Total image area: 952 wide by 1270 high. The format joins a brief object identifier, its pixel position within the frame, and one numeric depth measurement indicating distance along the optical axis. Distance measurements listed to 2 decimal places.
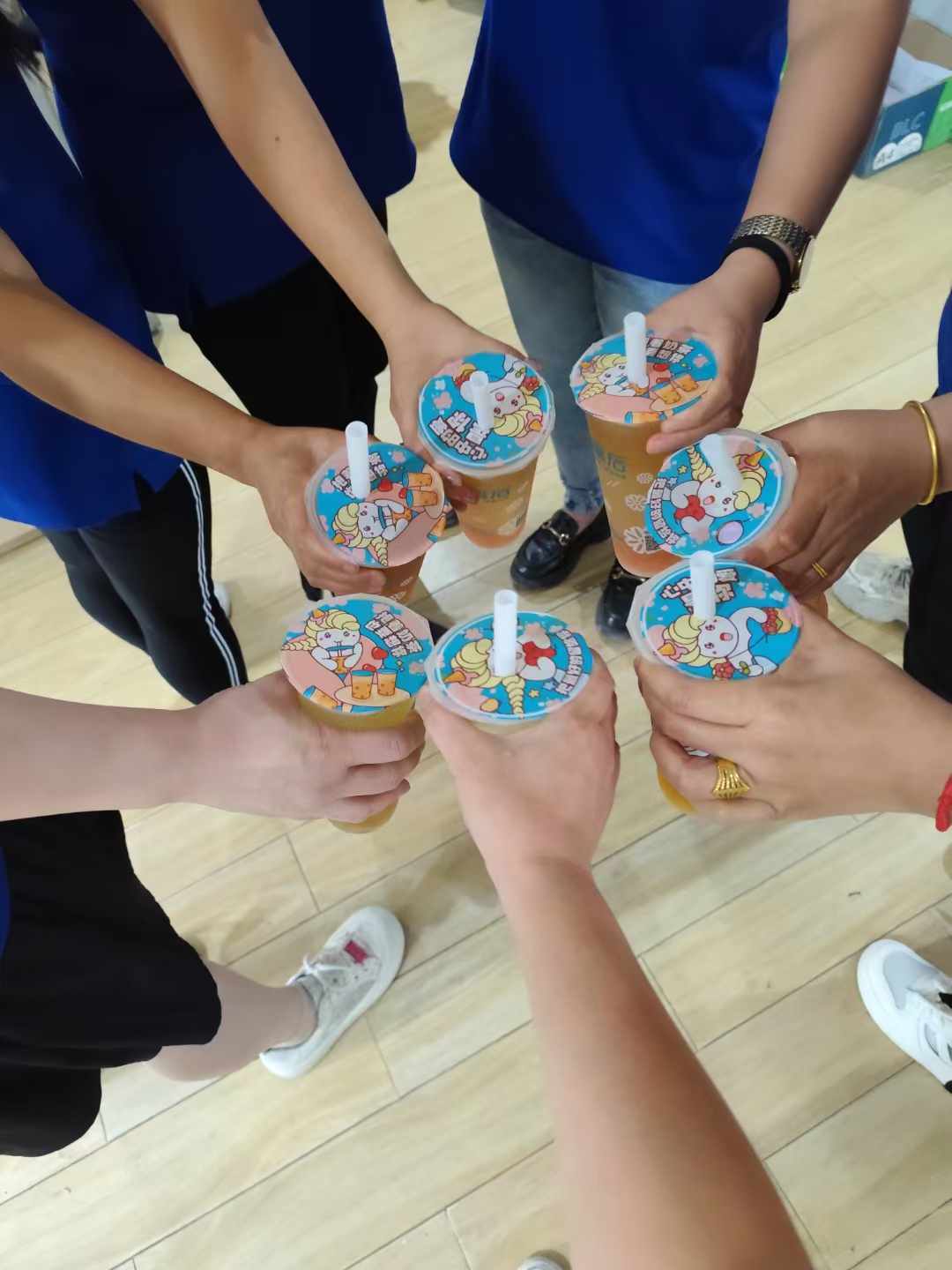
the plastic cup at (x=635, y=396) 0.99
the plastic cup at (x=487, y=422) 1.02
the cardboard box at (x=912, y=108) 2.41
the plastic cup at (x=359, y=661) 0.86
